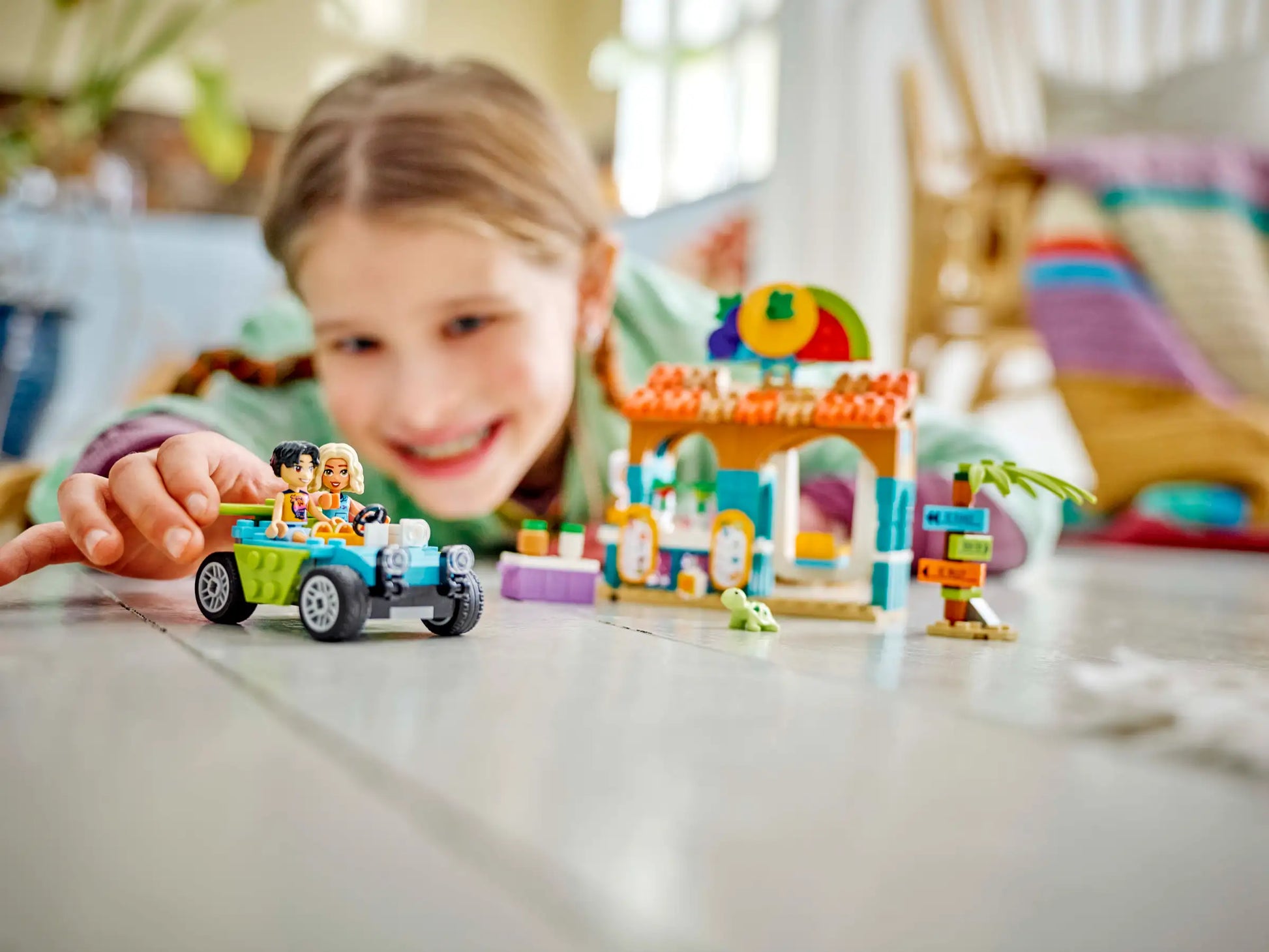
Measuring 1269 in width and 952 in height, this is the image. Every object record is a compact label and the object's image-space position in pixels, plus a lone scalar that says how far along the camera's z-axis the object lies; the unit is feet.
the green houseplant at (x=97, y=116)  6.41
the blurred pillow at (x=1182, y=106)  7.68
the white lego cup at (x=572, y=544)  3.15
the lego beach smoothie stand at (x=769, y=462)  3.00
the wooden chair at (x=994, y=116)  7.55
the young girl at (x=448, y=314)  3.66
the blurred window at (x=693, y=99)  11.23
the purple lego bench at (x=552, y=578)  3.05
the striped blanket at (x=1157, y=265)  7.02
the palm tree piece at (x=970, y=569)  2.73
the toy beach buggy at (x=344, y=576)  2.16
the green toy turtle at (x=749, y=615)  2.66
